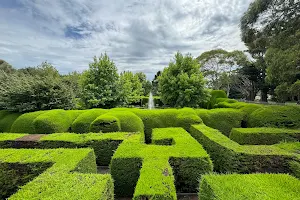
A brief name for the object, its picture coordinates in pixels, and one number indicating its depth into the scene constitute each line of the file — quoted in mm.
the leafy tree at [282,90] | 17378
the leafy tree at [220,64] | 27875
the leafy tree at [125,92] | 11977
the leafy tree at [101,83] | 10998
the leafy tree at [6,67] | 24866
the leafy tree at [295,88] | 14631
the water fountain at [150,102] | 21680
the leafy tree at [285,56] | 8148
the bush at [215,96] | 13952
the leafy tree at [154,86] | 36719
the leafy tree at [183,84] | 11445
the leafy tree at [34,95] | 8117
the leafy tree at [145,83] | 35875
